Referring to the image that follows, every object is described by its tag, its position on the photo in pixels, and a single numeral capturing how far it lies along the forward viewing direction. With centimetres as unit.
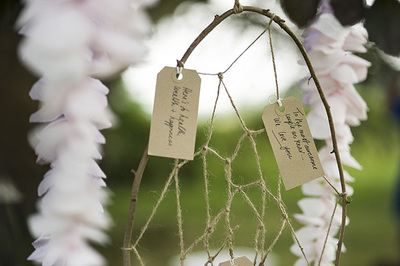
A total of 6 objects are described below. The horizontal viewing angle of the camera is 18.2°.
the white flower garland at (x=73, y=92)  102
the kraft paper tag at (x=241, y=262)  139
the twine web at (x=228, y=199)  133
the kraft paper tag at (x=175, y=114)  129
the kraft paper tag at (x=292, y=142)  135
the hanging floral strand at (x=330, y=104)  143
